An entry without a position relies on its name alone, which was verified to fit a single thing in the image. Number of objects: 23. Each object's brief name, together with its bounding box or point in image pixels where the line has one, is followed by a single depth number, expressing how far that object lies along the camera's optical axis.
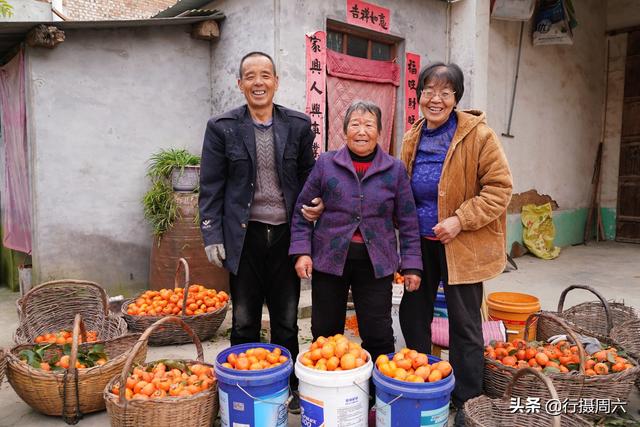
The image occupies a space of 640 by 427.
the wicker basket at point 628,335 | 3.46
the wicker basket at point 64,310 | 3.63
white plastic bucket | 2.31
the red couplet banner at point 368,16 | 5.75
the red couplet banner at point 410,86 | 6.35
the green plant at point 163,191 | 5.21
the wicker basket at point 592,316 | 3.79
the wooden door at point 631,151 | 9.41
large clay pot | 5.10
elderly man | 2.78
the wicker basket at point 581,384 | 2.72
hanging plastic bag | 7.66
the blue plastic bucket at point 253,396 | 2.35
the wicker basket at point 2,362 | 2.77
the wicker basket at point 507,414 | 2.47
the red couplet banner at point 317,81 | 5.44
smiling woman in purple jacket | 2.64
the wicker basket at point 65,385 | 2.77
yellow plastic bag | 8.09
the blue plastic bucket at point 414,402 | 2.24
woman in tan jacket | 2.64
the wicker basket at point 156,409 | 2.37
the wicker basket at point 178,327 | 3.99
